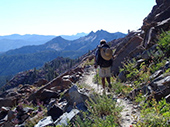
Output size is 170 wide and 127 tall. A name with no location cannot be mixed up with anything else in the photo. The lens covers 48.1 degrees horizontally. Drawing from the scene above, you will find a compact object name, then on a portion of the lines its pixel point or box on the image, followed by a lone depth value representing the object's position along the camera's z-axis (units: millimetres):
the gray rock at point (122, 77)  11160
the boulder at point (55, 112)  8609
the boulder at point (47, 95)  13561
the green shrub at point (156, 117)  4230
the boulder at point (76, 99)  7878
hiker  9055
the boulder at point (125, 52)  14516
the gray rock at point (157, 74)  7758
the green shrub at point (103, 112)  5203
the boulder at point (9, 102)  17266
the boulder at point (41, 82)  24119
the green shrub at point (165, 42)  9594
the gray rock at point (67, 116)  6362
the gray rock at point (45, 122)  6894
